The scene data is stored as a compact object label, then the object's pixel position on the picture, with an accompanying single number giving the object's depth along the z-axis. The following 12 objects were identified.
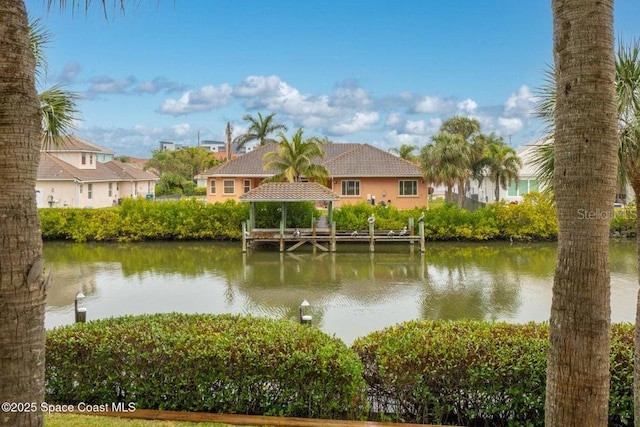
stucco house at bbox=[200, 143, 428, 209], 34.41
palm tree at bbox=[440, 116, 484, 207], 34.72
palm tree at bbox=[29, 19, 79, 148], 10.55
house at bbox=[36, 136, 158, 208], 34.69
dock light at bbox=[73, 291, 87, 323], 8.84
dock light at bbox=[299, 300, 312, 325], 7.97
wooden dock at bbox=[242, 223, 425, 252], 24.48
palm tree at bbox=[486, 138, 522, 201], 35.28
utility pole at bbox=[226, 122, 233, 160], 52.06
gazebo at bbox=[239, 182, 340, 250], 24.77
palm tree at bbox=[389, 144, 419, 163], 59.15
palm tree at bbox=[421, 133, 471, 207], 33.56
